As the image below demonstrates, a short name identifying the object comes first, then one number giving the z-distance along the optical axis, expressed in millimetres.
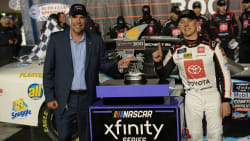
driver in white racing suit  2869
